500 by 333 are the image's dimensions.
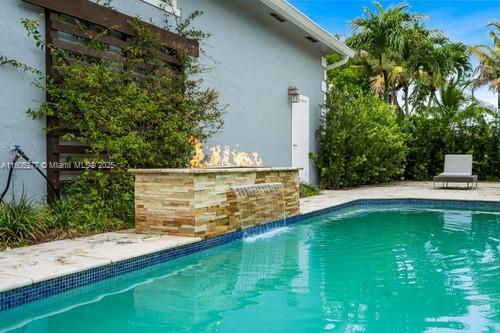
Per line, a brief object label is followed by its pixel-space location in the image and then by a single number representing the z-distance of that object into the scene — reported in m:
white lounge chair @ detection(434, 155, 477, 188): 12.05
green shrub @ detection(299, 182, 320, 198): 10.52
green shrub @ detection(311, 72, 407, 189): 11.96
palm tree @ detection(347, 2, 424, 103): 19.56
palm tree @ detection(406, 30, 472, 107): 21.61
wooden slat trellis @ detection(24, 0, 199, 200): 5.48
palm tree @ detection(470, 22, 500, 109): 25.14
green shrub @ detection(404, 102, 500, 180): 14.92
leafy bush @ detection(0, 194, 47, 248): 4.65
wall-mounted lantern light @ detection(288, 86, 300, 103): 11.05
